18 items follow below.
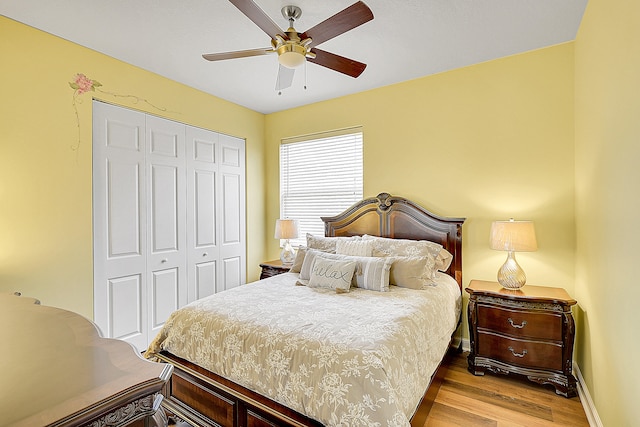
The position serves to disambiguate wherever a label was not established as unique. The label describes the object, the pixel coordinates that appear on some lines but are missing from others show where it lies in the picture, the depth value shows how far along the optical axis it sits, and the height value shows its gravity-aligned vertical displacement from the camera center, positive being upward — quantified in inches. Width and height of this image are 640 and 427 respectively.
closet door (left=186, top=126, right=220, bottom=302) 140.6 -1.1
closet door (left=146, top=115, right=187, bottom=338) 125.6 -3.7
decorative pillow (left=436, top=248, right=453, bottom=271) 116.0 -19.4
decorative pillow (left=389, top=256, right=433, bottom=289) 99.7 -20.8
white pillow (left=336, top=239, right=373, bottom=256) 115.3 -14.6
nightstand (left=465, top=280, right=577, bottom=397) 91.2 -38.9
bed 55.7 -30.6
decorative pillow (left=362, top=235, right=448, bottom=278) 112.0 -14.8
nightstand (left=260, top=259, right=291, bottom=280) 139.5 -27.2
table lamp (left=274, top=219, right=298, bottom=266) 148.3 -11.3
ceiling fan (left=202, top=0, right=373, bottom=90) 66.0 +41.5
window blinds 152.0 +16.8
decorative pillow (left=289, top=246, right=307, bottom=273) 121.5 -20.4
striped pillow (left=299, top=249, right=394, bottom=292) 97.8 -20.2
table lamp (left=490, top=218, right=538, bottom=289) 97.7 -11.2
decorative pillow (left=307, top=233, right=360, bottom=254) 127.2 -14.0
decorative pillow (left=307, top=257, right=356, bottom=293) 96.7 -20.9
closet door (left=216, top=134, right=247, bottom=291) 155.9 -1.3
